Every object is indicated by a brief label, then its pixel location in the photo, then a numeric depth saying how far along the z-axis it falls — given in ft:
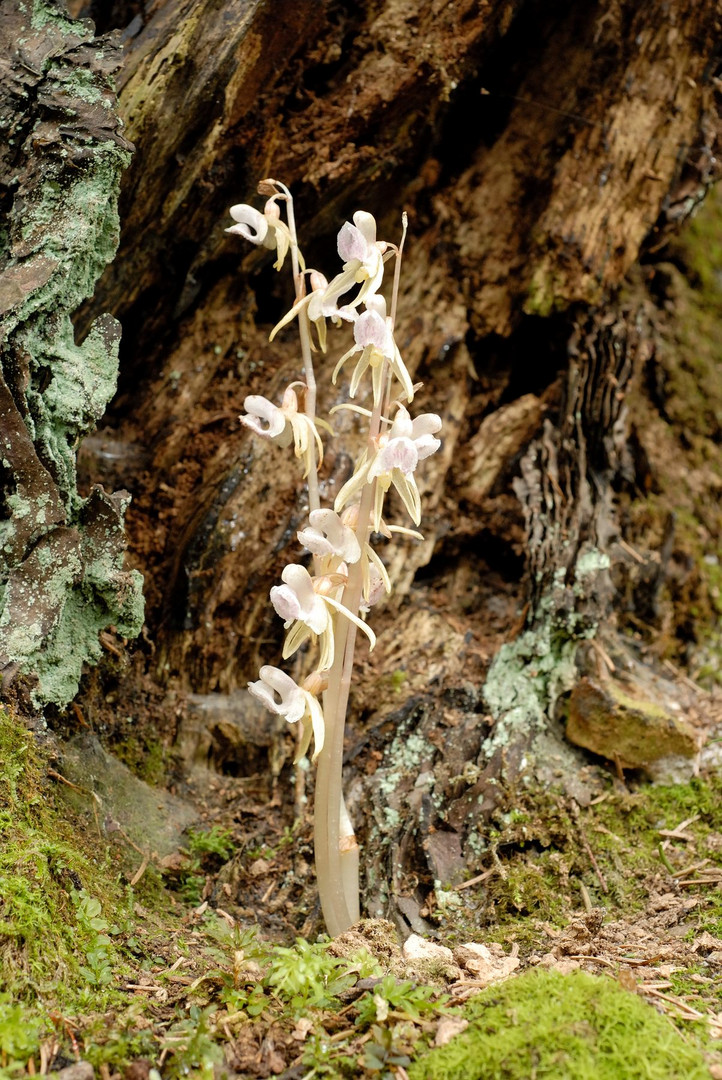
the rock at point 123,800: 1.73
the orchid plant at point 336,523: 1.65
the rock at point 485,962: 1.61
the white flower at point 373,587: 1.70
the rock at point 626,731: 1.85
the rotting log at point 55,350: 1.70
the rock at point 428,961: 1.61
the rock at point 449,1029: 1.54
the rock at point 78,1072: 1.50
